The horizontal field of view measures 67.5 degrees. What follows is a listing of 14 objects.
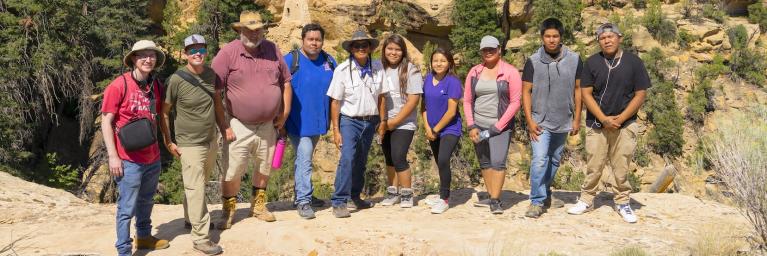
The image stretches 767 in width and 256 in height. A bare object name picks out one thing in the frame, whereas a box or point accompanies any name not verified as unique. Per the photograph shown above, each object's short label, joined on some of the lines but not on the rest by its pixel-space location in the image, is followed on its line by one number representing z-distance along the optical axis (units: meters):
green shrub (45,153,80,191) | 15.84
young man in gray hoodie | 5.48
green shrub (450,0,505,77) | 22.39
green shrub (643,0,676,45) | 24.11
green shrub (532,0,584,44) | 23.53
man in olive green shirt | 4.64
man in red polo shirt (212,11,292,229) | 4.98
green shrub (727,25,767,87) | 24.30
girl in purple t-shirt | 5.68
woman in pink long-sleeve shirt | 5.57
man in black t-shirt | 5.38
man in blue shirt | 5.50
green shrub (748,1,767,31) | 25.38
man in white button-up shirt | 5.45
